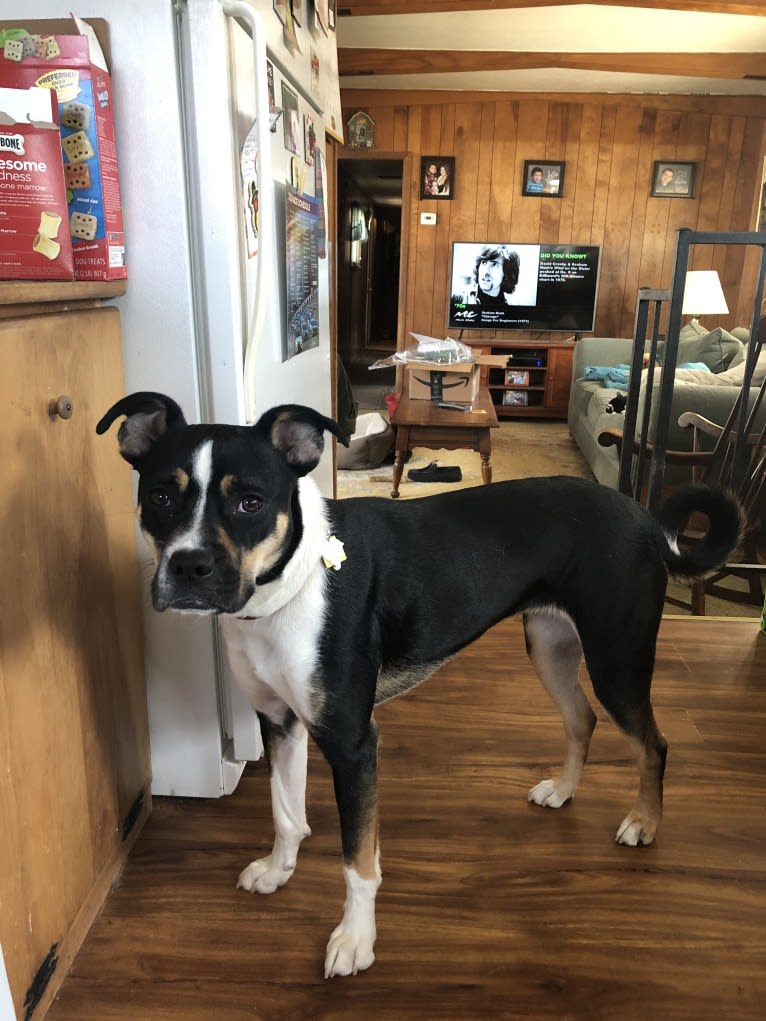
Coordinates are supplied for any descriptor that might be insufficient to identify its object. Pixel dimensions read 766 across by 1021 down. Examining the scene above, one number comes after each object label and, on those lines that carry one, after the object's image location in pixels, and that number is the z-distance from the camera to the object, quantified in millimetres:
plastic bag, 4793
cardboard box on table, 4801
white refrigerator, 1331
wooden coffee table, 4359
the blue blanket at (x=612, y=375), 6168
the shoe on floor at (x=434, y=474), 5410
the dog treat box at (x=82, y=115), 1220
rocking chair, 2885
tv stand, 7664
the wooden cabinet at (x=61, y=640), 1112
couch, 3996
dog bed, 5574
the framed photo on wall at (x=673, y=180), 7570
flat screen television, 7723
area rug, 3865
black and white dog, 1124
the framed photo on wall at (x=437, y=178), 7602
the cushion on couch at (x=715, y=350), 6090
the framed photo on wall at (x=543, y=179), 7586
